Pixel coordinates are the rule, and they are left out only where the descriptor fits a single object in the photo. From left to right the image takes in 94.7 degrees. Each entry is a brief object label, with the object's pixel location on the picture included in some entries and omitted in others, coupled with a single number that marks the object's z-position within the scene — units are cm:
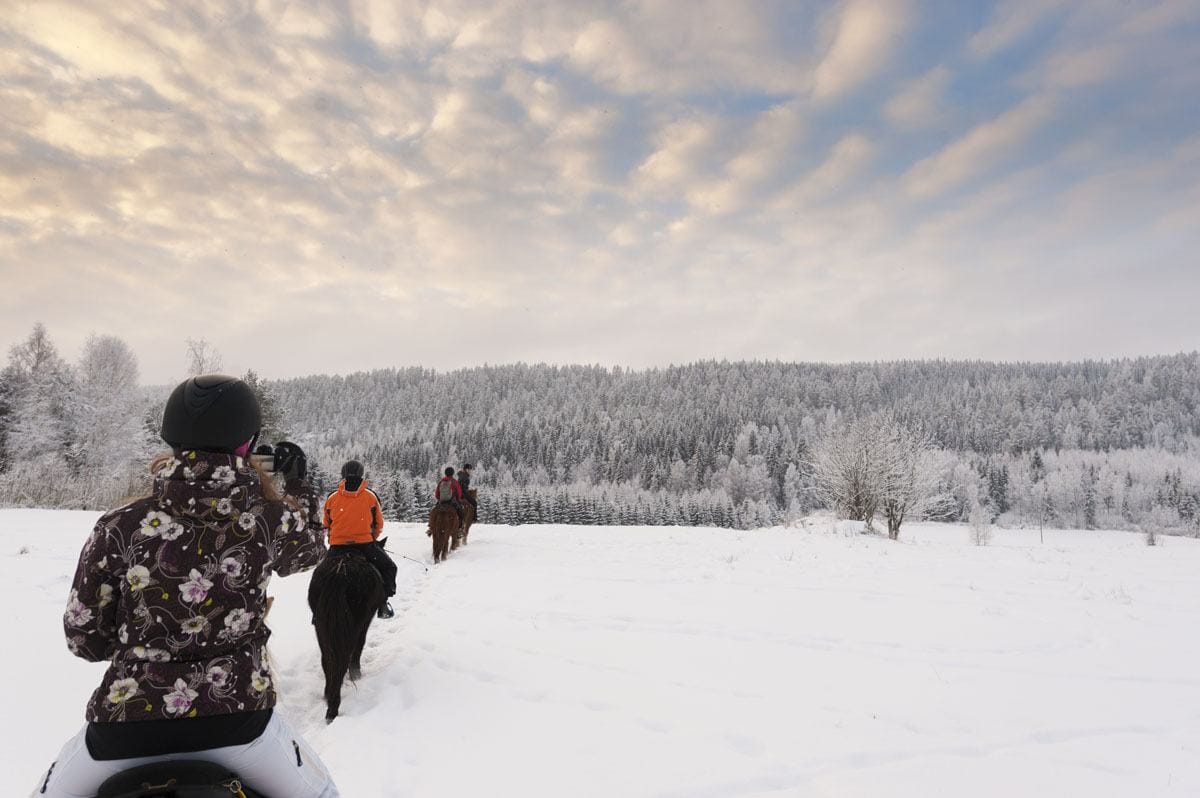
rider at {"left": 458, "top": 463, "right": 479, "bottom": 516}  1571
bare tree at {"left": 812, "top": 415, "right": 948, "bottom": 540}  2548
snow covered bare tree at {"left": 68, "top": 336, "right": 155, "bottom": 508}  3033
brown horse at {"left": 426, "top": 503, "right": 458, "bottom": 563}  1381
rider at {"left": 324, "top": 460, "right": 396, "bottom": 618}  644
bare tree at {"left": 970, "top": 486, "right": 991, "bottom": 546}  2203
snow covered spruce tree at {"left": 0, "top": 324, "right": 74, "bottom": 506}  2778
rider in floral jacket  196
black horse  519
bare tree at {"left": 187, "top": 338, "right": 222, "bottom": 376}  3012
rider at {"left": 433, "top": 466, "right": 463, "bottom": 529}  1441
